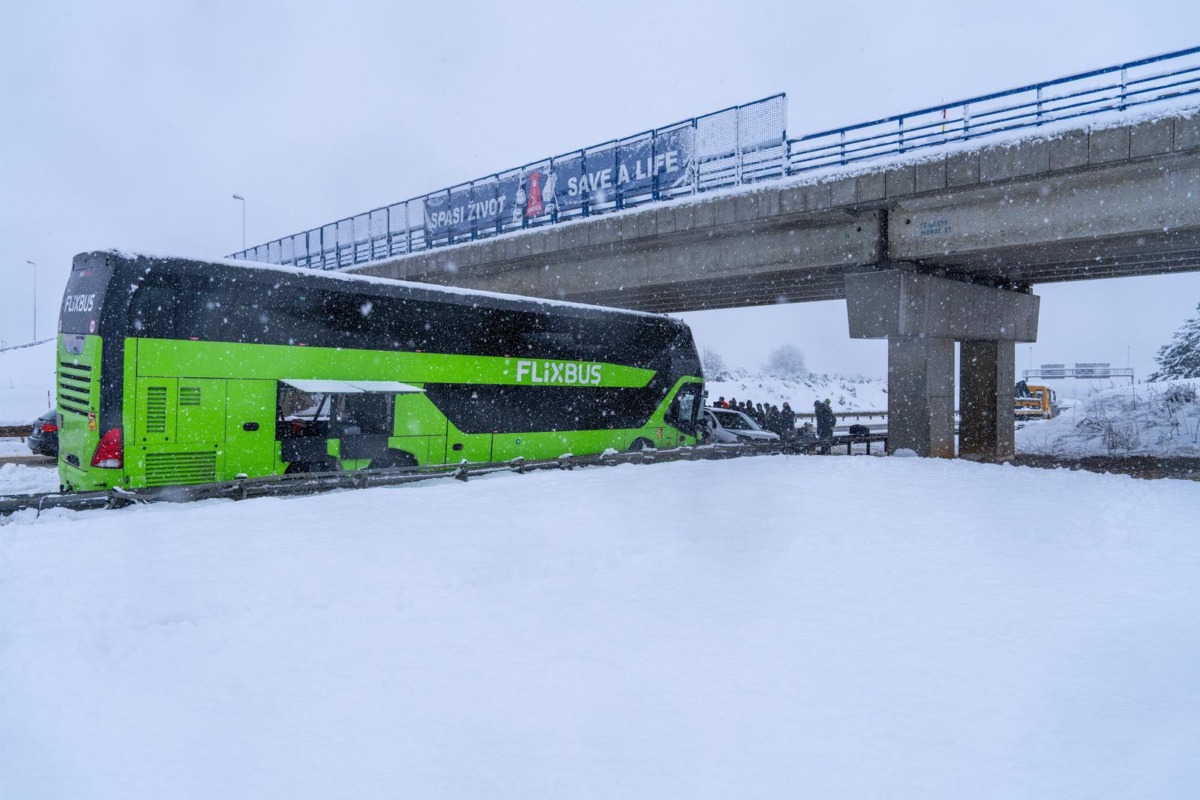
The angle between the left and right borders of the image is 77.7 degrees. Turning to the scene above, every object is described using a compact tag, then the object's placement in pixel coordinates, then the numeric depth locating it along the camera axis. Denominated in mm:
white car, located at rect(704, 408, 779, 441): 22266
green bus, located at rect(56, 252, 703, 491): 10484
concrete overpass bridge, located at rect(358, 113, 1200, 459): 14359
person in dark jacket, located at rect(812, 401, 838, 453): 22688
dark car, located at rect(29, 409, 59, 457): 18500
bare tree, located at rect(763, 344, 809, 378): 150500
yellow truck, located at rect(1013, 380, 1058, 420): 41312
